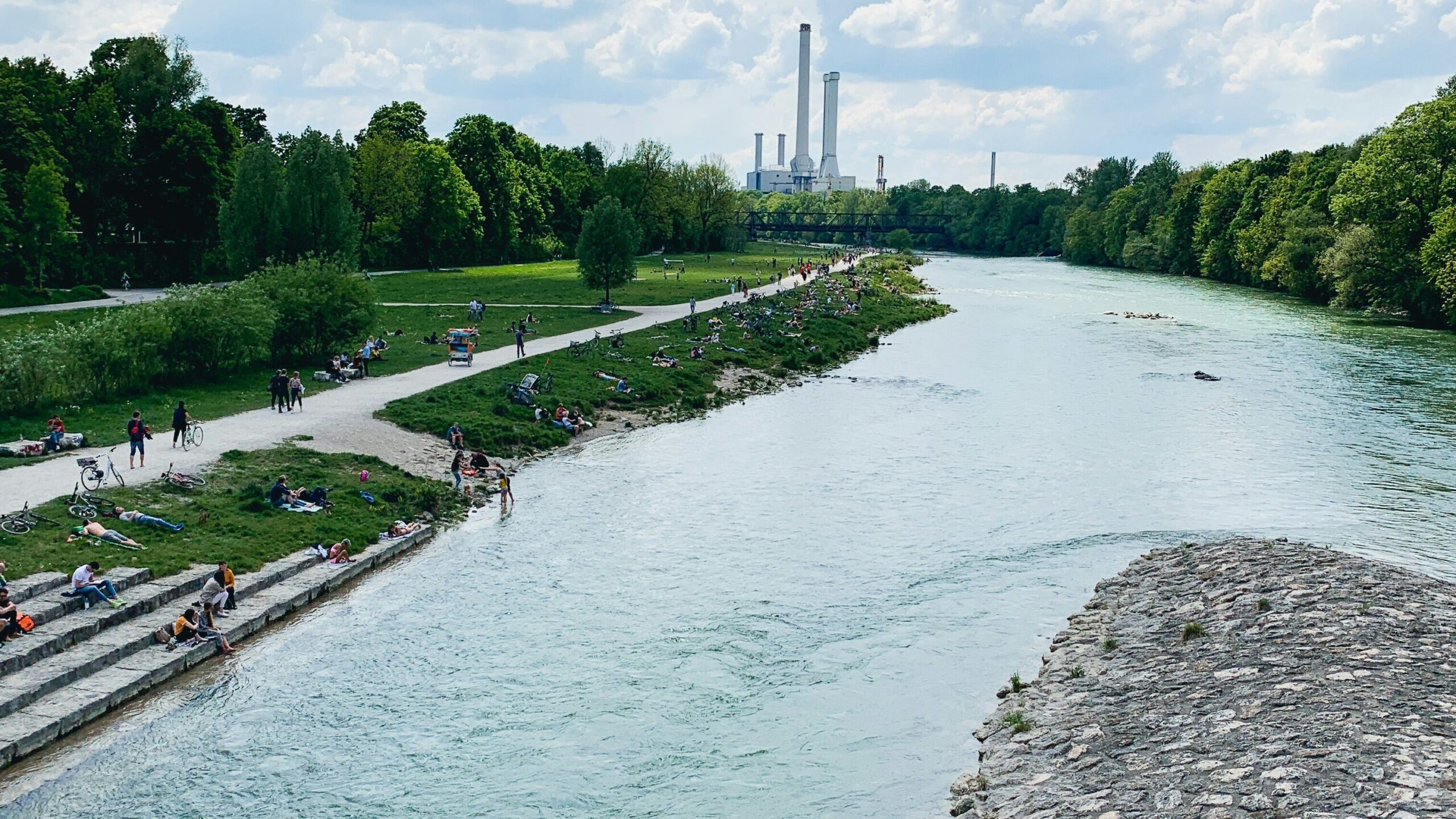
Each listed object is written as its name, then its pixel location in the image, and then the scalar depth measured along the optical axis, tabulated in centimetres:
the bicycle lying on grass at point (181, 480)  2989
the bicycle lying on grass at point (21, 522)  2558
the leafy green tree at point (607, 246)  7506
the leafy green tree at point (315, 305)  4803
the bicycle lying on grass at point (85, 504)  2689
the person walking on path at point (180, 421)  3356
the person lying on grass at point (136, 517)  2717
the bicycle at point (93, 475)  2877
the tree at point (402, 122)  12044
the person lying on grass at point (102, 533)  2595
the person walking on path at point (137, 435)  3128
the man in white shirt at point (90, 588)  2317
